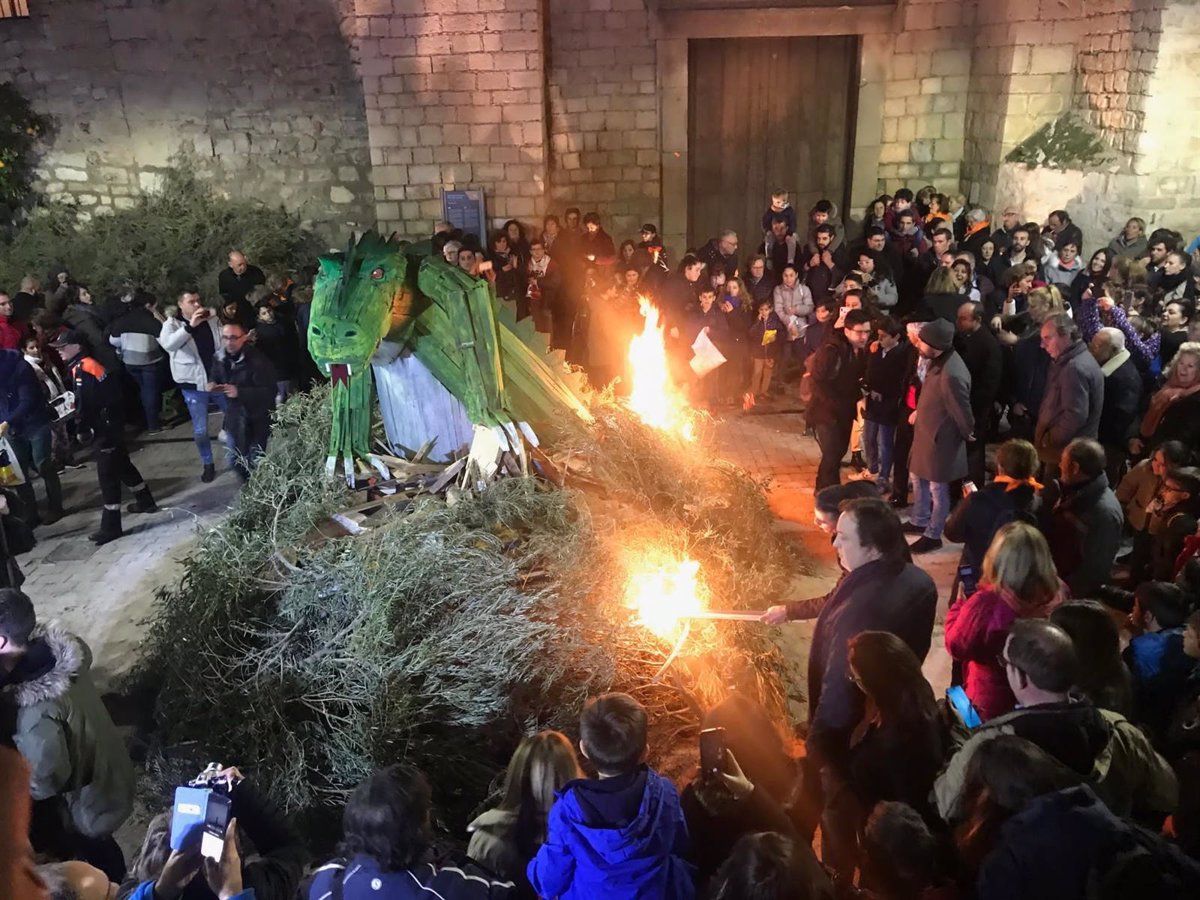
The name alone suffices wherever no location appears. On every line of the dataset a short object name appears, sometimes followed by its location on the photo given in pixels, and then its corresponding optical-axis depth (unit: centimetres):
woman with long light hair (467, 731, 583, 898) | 298
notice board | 1155
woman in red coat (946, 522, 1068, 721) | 391
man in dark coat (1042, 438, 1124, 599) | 491
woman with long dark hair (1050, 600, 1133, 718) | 343
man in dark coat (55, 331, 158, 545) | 704
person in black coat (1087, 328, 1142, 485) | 659
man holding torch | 349
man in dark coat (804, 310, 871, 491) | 697
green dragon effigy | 481
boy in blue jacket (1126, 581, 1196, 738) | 379
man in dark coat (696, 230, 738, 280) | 1032
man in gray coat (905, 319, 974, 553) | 639
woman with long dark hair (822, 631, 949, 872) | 314
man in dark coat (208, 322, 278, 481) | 764
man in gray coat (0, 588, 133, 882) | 344
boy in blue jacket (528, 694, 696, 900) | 268
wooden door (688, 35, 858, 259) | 1273
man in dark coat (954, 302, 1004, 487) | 695
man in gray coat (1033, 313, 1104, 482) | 621
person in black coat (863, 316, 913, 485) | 693
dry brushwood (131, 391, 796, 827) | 424
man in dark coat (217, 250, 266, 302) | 1020
